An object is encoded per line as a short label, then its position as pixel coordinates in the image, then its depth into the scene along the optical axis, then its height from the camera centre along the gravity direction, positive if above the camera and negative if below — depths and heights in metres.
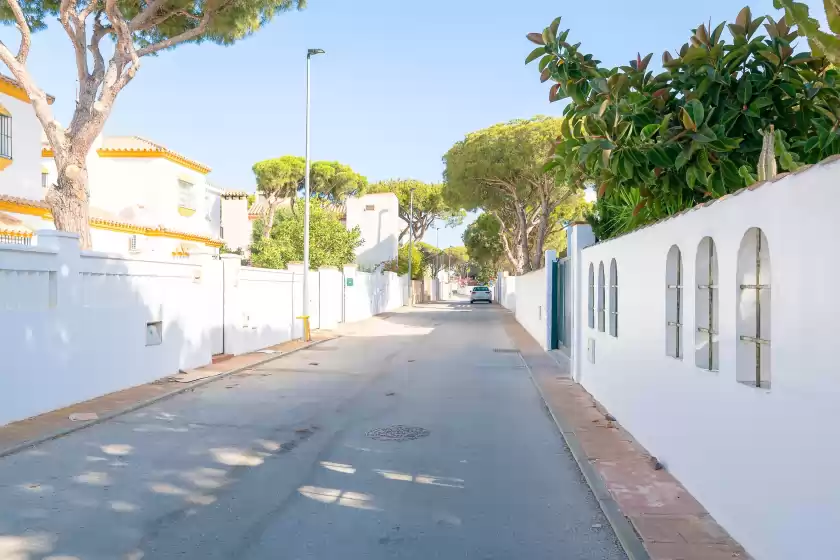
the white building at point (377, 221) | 58.91 +5.47
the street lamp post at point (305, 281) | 23.05 +0.15
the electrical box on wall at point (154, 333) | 13.08 -0.90
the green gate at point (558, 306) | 19.22 -0.52
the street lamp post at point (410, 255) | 56.75 +2.54
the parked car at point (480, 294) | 61.09 -0.62
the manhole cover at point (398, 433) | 8.49 -1.81
